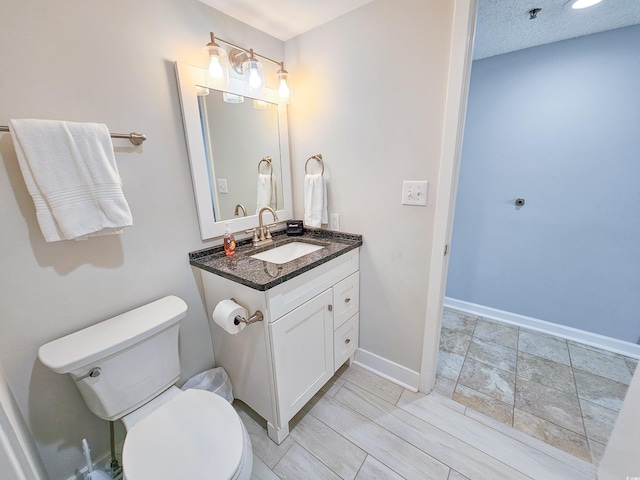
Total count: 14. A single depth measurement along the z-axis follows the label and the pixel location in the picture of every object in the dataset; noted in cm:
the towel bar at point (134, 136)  104
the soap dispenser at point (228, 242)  142
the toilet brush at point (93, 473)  91
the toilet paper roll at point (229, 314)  107
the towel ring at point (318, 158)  165
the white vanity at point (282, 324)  112
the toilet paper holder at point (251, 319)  109
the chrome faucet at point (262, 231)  162
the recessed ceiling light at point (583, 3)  126
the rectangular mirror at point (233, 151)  128
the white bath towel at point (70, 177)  83
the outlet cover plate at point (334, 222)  169
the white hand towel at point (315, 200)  163
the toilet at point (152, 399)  83
